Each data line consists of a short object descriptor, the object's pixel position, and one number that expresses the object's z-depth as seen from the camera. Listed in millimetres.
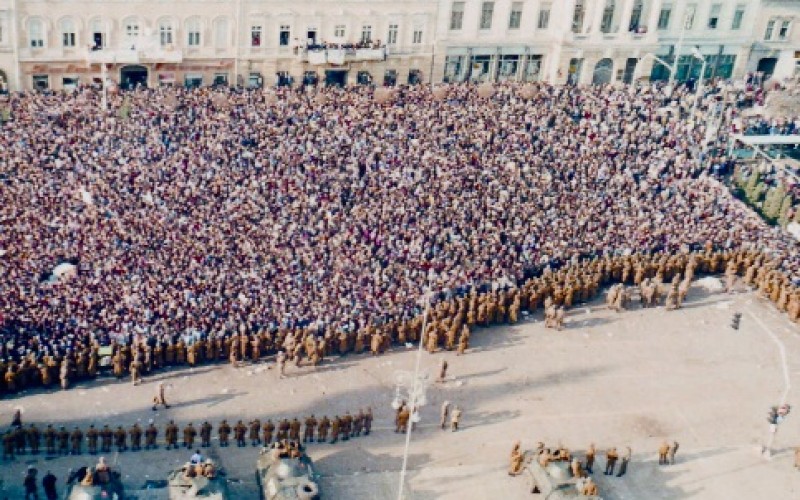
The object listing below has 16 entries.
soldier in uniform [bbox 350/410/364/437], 37344
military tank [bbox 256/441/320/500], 32375
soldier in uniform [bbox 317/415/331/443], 36844
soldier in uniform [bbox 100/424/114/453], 35125
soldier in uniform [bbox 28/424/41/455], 34656
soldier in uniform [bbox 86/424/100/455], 35000
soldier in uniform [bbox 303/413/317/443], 36781
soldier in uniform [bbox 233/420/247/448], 36156
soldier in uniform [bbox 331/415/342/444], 36906
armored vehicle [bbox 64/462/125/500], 31078
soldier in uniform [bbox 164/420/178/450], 35744
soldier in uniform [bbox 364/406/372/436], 37312
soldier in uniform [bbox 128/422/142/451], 35250
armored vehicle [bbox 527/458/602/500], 33469
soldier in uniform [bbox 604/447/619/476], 36406
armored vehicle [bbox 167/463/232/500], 31828
